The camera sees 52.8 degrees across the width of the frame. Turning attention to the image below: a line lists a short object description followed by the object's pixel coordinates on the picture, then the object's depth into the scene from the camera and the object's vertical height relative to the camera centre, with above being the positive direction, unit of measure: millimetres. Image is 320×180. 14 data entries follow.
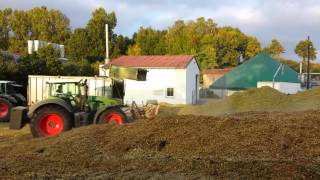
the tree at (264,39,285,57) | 57271 +7480
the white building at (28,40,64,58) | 32309 +4511
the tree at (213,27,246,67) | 51937 +6771
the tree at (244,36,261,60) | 53552 +7140
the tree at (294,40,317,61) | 61840 +7779
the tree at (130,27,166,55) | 44523 +6540
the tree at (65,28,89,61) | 38728 +5231
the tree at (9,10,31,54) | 45537 +8806
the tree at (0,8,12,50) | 45303 +8638
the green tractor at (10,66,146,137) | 10614 -775
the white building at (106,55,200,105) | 23881 +301
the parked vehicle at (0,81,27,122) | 14272 -501
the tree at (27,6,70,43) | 45732 +9025
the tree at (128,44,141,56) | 40699 +4962
